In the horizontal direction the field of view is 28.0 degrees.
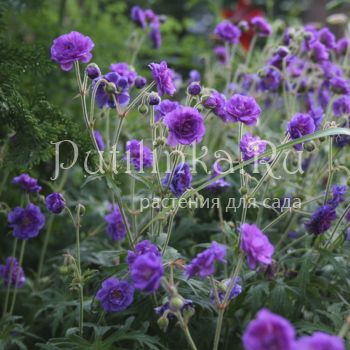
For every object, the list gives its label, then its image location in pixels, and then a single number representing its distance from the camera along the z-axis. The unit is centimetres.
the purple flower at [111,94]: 66
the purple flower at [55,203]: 63
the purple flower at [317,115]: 70
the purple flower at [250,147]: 63
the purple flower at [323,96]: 88
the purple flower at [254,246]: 50
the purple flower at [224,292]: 58
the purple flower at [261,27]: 90
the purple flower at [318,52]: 82
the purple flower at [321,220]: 65
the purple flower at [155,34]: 93
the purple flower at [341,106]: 74
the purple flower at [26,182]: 70
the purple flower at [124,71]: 74
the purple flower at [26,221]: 70
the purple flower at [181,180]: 62
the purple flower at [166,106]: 64
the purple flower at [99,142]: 70
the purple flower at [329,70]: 84
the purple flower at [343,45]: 93
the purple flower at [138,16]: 91
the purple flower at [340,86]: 78
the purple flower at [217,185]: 71
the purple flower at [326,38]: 85
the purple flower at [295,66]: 85
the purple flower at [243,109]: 62
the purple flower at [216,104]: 63
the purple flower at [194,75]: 88
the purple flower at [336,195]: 65
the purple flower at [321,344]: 39
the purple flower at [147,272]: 48
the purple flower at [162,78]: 61
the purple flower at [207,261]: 50
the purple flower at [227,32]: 89
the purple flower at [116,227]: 75
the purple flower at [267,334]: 39
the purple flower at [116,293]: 60
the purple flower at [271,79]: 83
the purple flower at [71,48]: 61
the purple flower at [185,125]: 58
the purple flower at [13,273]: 73
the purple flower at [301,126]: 62
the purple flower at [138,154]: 68
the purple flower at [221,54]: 103
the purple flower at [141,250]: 56
